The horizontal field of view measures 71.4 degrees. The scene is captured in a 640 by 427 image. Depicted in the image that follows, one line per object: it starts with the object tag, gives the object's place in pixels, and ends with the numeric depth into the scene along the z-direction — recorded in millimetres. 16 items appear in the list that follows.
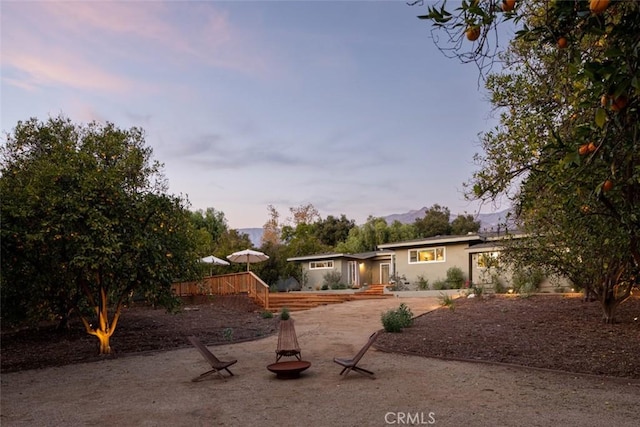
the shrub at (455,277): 24247
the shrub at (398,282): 26600
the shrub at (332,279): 29977
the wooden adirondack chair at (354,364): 7004
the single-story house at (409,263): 24953
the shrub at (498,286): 20958
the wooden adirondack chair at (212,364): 7239
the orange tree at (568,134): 2797
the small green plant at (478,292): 18447
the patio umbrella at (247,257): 22922
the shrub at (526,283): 17922
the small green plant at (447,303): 15451
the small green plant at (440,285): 24505
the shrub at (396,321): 11305
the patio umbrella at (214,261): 23372
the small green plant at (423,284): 25802
